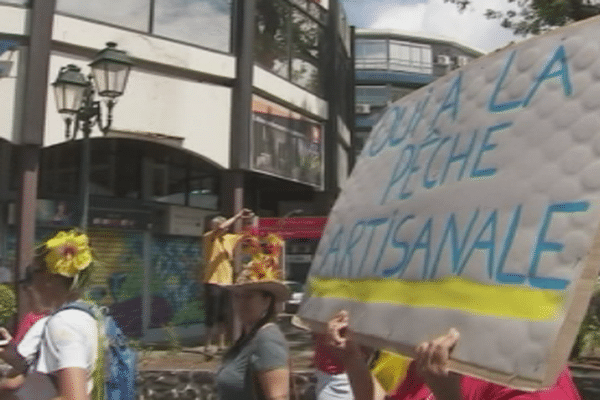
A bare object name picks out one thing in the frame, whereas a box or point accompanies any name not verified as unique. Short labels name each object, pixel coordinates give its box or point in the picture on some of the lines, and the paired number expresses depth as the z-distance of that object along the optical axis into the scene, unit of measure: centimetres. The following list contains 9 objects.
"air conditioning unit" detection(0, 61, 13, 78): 1055
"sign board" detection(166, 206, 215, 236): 1508
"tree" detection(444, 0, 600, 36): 1100
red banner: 1521
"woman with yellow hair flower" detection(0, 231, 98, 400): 262
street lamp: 811
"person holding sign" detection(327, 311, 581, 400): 160
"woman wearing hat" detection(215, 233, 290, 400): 314
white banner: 140
